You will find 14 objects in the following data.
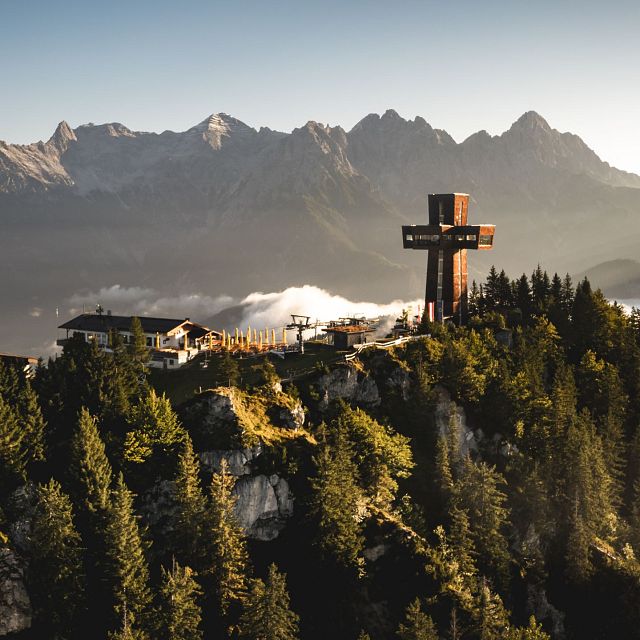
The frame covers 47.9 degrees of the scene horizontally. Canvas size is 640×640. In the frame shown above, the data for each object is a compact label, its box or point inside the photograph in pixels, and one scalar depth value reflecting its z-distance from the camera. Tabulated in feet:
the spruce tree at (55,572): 212.43
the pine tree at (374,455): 274.57
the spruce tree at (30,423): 241.96
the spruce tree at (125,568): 212.84
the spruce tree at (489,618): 231.30
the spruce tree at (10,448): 230.07
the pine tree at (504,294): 456.04
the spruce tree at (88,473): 227.61
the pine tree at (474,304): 454.81
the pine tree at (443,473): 285.84
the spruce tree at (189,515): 229.45
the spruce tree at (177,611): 209.05
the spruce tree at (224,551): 228.22
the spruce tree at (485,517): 265.75
